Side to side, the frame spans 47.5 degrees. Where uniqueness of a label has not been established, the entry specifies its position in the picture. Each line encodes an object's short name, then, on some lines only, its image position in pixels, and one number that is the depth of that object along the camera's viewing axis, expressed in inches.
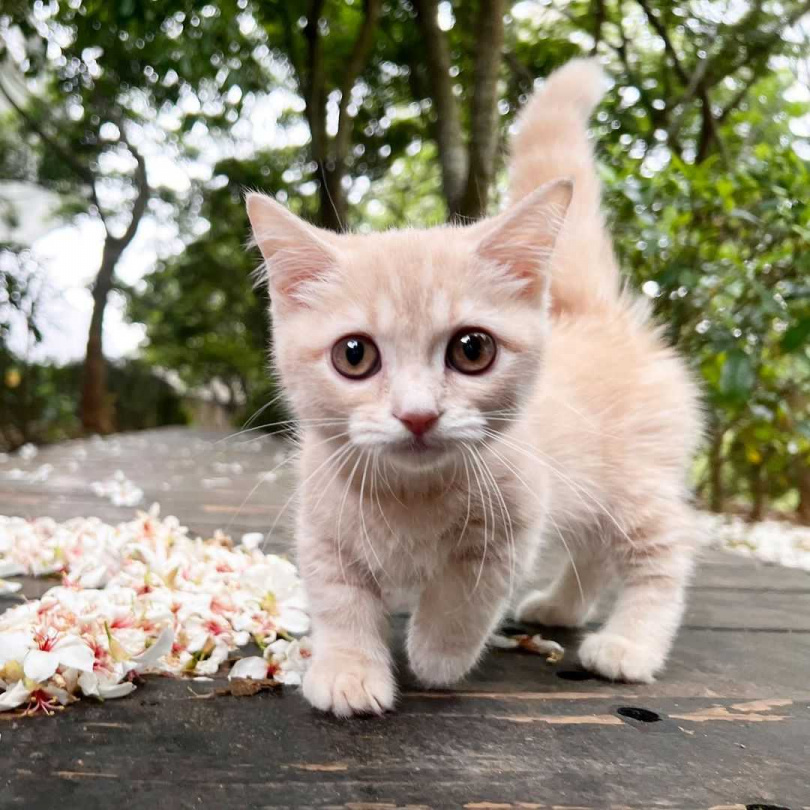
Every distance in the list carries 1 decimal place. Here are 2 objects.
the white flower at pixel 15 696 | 8.8
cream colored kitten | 9.4
